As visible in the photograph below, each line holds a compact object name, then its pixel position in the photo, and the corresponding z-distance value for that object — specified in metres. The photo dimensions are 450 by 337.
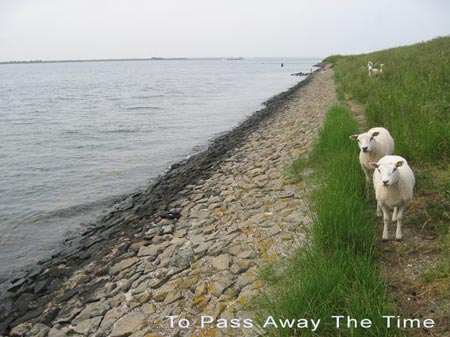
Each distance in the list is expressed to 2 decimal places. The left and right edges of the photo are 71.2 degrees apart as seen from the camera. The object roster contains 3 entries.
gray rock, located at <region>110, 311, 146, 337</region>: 4.64
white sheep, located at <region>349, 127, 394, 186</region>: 6.36
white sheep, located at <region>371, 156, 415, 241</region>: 4.84
